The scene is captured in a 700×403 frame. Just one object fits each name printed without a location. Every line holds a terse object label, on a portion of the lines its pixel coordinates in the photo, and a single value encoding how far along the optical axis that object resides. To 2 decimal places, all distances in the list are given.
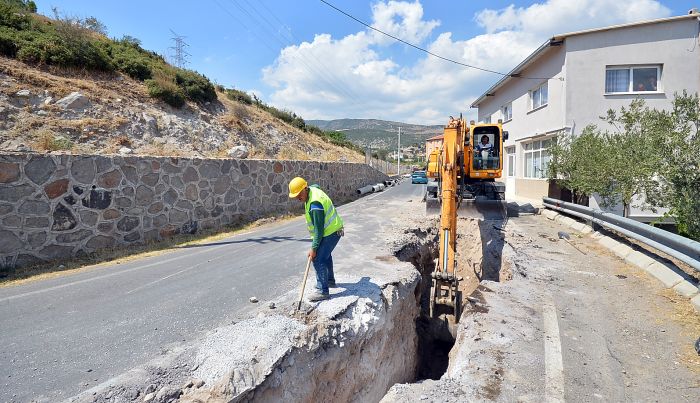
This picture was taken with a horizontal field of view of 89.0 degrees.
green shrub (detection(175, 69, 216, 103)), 17.08
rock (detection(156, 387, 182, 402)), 2.75
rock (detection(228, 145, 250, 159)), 12.59
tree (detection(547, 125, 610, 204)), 9.24
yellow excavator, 6.22
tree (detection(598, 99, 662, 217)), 7.53
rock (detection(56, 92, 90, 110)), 10.73
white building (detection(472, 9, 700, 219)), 13.34
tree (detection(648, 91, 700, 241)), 5.96
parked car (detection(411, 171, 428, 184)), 35.61
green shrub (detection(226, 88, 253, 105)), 22.70
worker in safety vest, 4.20
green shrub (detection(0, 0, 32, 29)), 12.22
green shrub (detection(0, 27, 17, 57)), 11.23
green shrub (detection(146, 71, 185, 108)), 14.65
